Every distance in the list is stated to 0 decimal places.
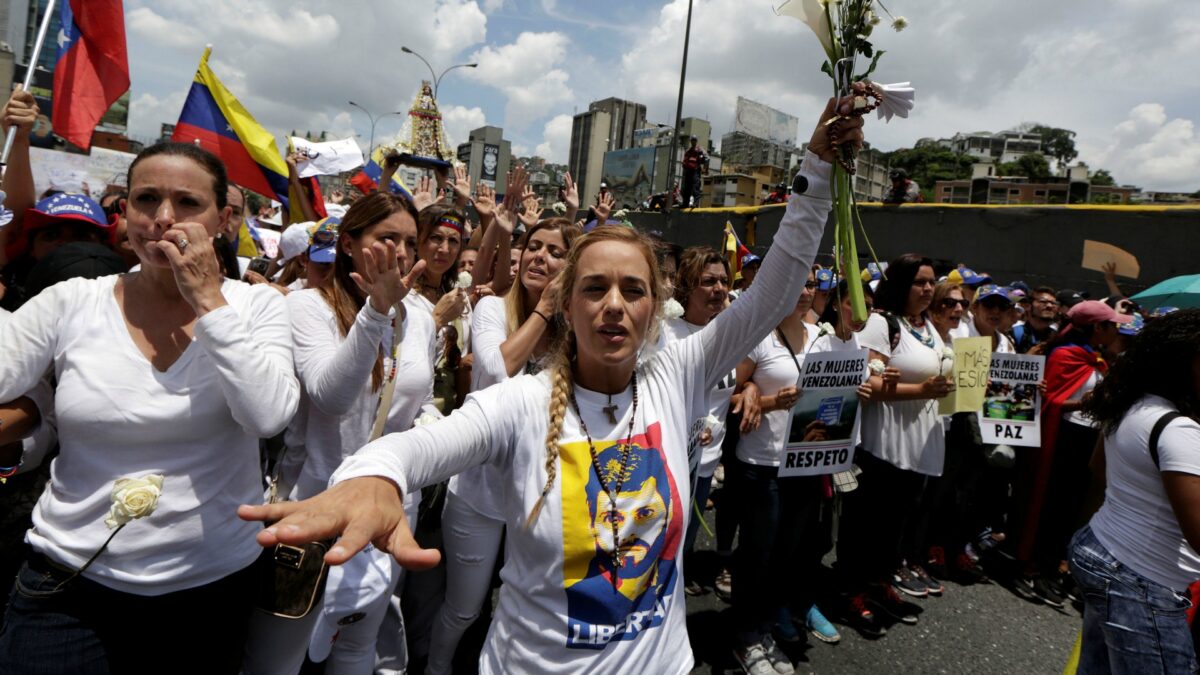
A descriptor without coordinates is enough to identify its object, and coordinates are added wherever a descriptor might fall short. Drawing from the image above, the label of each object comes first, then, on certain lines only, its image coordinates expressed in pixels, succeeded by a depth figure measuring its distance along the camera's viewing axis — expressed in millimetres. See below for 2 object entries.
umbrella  6078
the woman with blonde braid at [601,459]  1591
